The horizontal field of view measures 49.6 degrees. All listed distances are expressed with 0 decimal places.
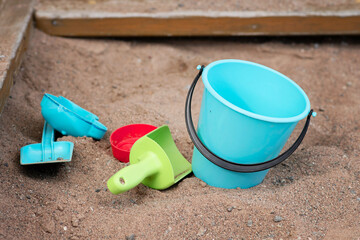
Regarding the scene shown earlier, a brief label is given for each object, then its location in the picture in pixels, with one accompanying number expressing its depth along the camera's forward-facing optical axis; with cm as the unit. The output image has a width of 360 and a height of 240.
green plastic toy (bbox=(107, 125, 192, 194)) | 154
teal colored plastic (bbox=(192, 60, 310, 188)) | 148
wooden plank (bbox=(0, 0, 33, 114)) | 194
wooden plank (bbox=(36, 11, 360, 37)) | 264
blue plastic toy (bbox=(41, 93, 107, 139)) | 183
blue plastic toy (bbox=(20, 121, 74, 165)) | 168
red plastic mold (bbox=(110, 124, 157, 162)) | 196
